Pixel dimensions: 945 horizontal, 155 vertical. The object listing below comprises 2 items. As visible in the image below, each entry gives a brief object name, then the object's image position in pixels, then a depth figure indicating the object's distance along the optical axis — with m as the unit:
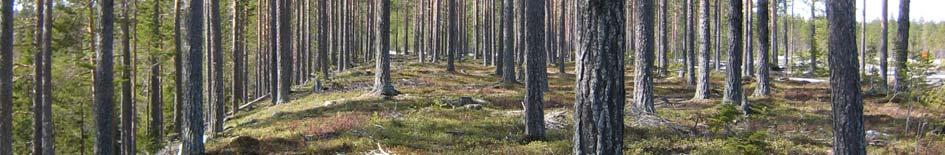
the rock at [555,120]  14.39
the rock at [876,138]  12.28
